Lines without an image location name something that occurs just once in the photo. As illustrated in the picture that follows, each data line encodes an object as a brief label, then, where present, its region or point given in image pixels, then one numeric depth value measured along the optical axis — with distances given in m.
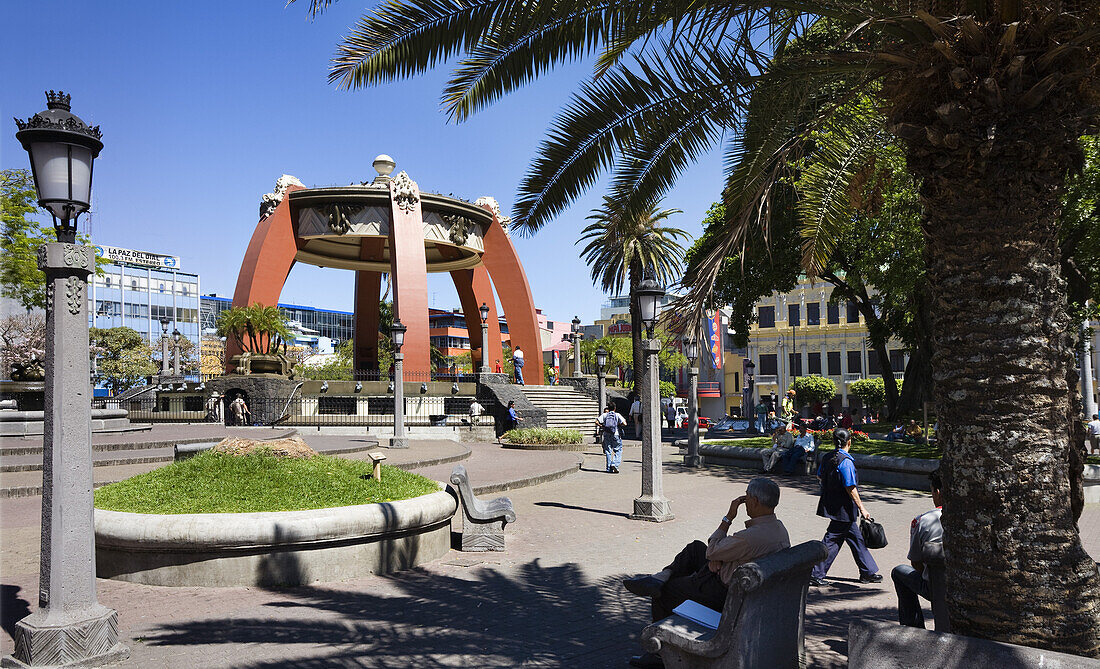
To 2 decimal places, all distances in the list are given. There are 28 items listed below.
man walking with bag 7.00
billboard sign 94.44
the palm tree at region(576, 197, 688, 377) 31.55
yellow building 60.91
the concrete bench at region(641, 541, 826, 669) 3.72
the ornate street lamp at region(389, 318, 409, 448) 18.95
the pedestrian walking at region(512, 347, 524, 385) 32.16
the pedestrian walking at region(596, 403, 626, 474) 16.77
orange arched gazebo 31.16
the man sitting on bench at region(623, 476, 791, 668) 4.33
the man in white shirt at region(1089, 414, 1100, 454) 18.27
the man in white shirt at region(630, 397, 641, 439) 27.66
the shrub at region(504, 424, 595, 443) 22.33
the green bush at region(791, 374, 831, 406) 59.50
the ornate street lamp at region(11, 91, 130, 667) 4.50
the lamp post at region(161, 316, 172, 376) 34.78
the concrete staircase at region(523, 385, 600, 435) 30.09
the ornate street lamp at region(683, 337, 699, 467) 18.47
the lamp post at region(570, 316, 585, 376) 35.68
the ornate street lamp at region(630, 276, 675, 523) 10.20
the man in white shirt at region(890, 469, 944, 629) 4.95
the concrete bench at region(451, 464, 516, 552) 8.06
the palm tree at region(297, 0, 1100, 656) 3.35
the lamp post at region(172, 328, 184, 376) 34.71
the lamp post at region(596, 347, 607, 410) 28.94
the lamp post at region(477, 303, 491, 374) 30.13
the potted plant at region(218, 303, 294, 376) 28.88
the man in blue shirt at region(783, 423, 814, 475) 16.31
